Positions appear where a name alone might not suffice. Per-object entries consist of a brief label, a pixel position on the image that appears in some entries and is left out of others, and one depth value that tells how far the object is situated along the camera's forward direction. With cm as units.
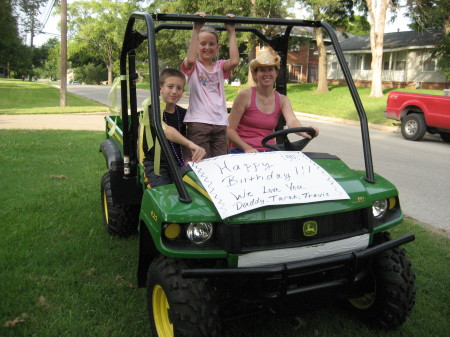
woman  371
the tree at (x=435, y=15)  2375
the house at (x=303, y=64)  4812
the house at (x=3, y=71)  8291
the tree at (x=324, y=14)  2359
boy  304
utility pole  1956
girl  355
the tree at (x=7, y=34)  4022
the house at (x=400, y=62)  3216
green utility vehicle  231
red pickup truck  1127
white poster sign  237
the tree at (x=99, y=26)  7575
